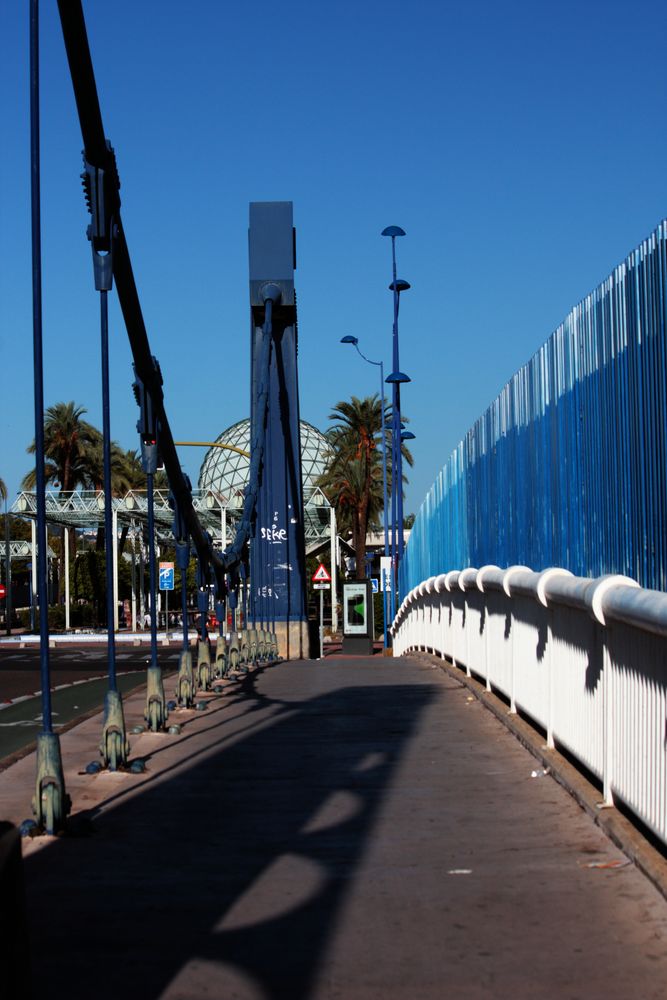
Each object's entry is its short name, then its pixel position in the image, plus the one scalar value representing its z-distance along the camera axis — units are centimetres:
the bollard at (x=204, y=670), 1608
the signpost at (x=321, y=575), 4378
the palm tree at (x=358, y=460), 6450
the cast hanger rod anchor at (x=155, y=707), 1195
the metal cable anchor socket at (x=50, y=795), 732
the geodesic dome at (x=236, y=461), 9362
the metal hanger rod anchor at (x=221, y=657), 1811
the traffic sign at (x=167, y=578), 4796
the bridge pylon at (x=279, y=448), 3803
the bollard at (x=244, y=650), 2158
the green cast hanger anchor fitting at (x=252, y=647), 2342
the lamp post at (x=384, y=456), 4700
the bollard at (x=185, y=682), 1433
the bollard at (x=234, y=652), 2023
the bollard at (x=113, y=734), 963
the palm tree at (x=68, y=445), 6456
